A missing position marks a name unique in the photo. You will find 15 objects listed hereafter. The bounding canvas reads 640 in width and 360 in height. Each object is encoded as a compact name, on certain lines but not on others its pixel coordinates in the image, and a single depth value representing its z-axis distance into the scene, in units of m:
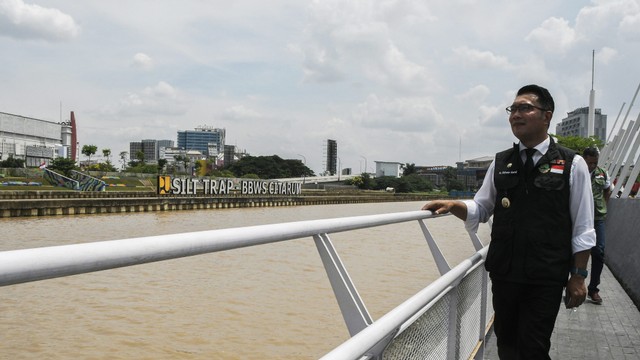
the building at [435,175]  176.65
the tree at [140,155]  118.38
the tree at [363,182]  145.00
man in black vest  2.47
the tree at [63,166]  75.38
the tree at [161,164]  107.47
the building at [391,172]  196.75
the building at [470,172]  153.25
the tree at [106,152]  118.25
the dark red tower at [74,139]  155.88
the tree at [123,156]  136.50
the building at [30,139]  127.19
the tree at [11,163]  95.31
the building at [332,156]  196.00
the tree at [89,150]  107.12
